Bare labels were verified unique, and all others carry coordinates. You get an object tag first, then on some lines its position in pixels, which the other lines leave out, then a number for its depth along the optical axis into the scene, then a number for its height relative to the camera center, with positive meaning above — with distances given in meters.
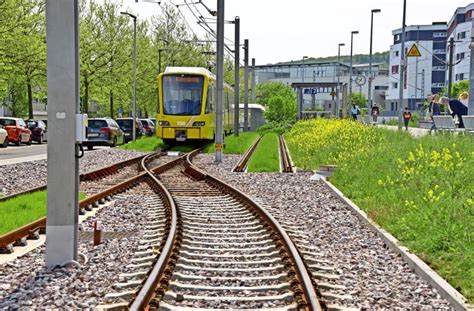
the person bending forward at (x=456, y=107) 26.99 -0.03
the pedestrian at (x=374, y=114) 55.72 -0.72
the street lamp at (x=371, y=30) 52.41 +5.55
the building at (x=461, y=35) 100.56 +10.51
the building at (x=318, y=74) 140.88 +6.56
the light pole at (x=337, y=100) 55.00 +0.35
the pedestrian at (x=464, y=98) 30.44 +0.36
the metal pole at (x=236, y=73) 37.97 +1.64
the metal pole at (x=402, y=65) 34.30 +1.97
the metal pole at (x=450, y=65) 55.75 +3.18
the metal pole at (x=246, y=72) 51.56 +2.25
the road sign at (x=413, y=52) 27.95 +2.15
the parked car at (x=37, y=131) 43.12 -1.90
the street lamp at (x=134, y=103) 43.31 -0.14
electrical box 7.65 -0.29
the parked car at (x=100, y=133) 36.34 -1.66
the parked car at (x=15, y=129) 38.31 -1.63
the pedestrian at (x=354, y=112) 48.94 -0.51
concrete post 7.45 -0.30
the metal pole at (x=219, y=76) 24.12 +0.93
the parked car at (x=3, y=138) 34.81 -1.91
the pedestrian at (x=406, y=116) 45.75 -0.70
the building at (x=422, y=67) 121.62 +6.78
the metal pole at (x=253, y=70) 71.46 +3.36
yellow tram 31.06 -0.05
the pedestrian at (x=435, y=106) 30.11 -0.03
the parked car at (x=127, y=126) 47.49 -1.67
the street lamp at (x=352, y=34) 67.75 +6.72
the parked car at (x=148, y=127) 54.03 -1.96
